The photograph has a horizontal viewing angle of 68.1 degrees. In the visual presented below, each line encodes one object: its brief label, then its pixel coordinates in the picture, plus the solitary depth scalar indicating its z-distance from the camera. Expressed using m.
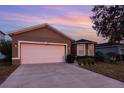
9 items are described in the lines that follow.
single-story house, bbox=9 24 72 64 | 9.33
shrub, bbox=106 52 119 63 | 10.81
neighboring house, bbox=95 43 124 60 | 13.99
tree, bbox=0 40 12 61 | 10.50
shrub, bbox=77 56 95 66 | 8.94
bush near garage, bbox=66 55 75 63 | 10.17
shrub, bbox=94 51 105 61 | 11.58
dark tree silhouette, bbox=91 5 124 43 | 10.93
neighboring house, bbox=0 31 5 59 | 16.49
